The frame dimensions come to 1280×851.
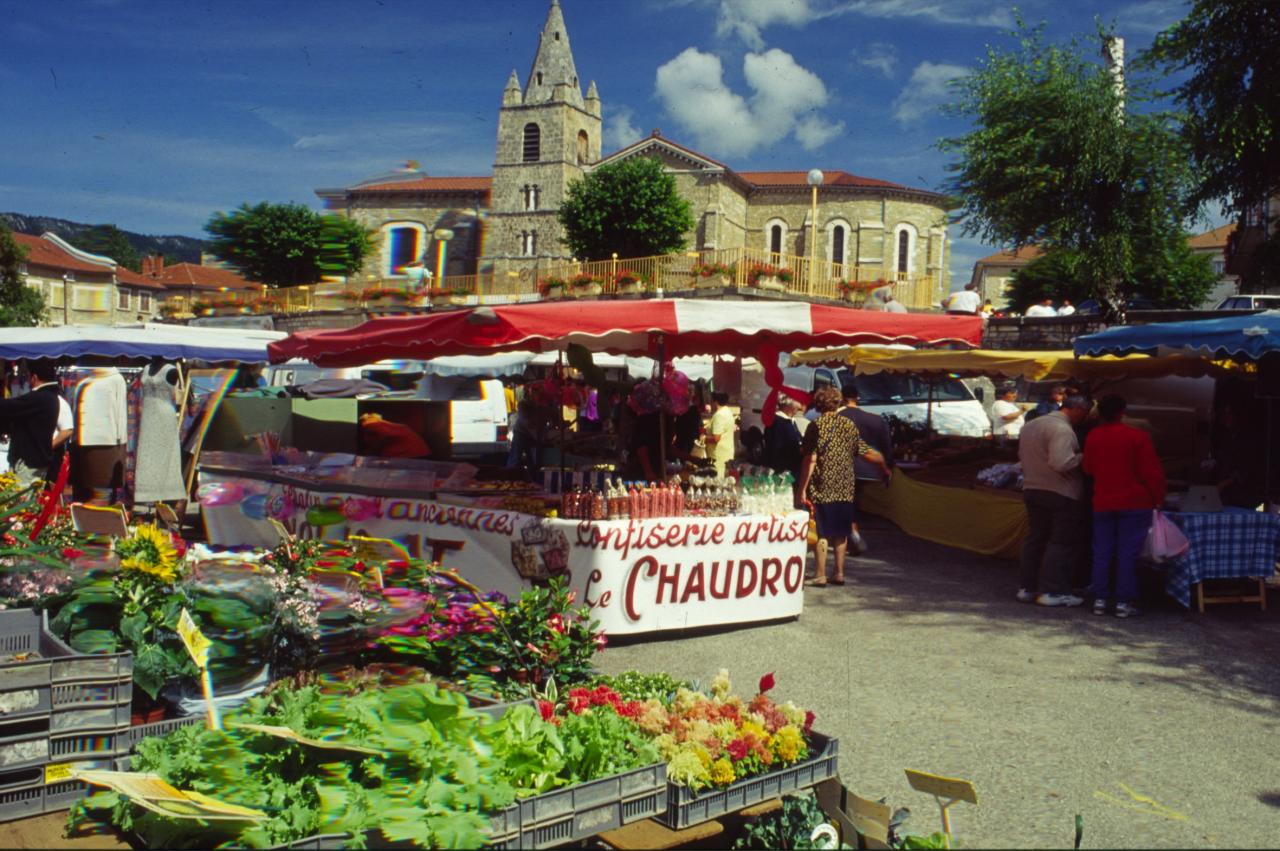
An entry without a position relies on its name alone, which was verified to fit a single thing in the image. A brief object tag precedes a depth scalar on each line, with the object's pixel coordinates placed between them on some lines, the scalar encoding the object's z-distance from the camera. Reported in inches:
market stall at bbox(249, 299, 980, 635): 265.1
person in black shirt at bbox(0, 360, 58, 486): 351.6
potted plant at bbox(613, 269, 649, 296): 1496.1
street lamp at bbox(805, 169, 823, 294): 1023.7
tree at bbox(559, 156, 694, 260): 2017.7
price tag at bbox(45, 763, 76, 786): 121.8
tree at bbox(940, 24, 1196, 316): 878.4
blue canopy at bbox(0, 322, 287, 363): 454.0
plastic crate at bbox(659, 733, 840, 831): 118.2
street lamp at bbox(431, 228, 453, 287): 2709.2
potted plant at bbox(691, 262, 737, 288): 1470.2
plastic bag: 301.6
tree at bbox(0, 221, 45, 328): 1823.3
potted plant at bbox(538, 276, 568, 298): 1535.4
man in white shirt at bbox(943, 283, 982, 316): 760.3
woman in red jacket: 296.5
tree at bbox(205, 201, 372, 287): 2117.4
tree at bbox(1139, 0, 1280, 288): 587.2
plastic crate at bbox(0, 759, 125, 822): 118.7
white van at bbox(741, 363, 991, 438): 751.7
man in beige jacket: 306.2
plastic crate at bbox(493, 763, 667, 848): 104.6
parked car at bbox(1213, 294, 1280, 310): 896.9
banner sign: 266.7
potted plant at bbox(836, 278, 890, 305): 1478.8
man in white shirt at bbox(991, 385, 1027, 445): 626.5
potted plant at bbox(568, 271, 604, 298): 1519.4
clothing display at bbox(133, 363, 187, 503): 397.7
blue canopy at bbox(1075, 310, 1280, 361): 319.0
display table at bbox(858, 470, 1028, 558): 394.0
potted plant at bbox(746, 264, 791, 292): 1459.2
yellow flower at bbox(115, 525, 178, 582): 154.9
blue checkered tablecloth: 305.4
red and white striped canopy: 261.3
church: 2331.4
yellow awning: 427.2
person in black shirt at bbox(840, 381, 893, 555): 396.7
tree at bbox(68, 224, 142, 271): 3544.8
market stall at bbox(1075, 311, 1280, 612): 306.2
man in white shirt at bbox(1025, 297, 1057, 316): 957.8
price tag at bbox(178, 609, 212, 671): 137.6
